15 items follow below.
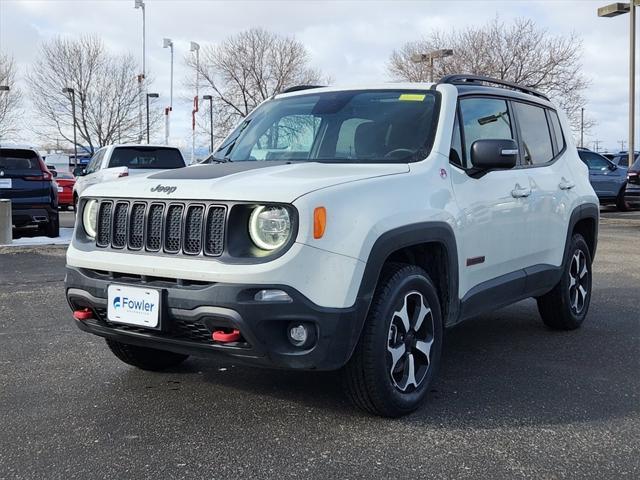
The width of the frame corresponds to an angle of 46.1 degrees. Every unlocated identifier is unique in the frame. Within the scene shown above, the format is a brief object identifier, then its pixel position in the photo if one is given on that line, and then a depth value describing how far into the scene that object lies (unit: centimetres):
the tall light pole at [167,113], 4472
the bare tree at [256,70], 4144
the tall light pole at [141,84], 4482
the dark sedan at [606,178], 2041
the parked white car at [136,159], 1377
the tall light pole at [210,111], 4209
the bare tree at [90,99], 4428
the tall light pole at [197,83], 4041
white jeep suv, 338
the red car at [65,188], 2197
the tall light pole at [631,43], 2138
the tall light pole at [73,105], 4328
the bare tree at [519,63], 3334
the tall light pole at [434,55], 2758
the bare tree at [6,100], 4047
